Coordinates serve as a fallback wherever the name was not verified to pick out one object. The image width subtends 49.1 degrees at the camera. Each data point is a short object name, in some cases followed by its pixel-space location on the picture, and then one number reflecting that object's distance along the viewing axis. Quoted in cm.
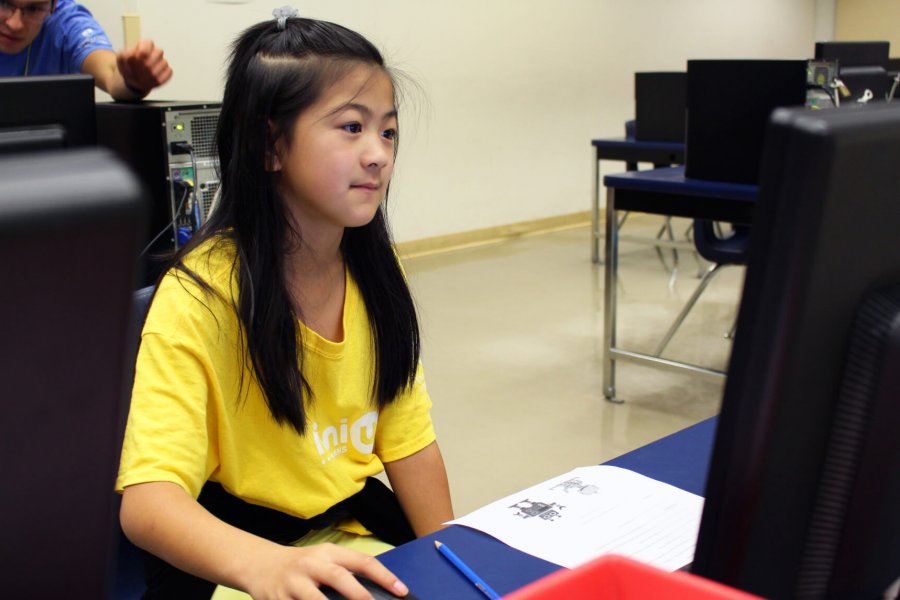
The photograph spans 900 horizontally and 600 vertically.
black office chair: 115
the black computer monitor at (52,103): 109
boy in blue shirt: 190
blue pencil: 77
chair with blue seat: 321
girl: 97
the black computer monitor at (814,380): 43
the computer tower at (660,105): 437
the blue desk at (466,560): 78
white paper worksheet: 85
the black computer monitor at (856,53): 334
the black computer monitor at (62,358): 30
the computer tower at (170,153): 173
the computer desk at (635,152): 440
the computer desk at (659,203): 279
